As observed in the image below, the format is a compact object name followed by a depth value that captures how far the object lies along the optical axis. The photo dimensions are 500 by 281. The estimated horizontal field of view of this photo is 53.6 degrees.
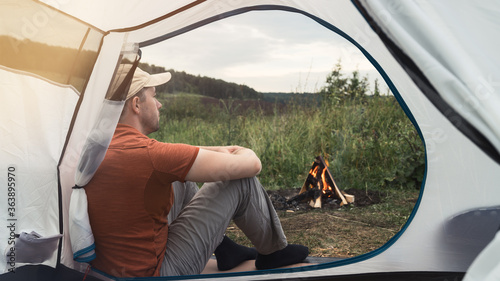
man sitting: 1.51
